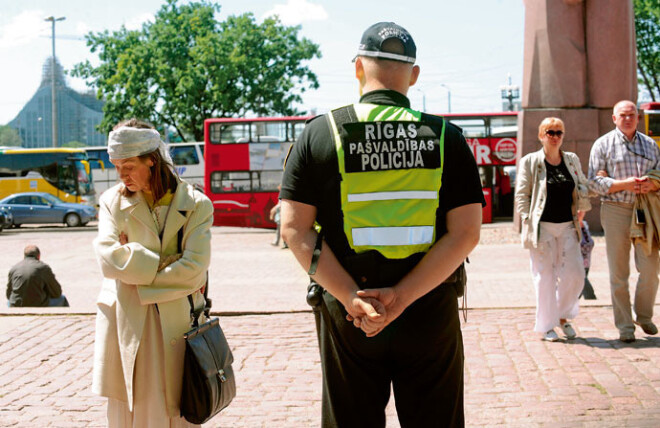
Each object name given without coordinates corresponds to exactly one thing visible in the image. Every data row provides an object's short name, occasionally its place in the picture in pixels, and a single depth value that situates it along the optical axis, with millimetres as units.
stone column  17750
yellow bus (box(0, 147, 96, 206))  37000
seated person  9234
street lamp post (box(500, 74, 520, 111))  39906
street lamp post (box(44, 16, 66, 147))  43344
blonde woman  6883
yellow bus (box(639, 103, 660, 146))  26547
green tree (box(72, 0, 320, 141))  42531
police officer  2762
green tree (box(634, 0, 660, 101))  37656
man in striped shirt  6684
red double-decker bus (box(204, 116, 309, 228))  27625
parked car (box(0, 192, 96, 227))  32594
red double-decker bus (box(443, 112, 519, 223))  27922
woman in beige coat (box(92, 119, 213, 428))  3596
